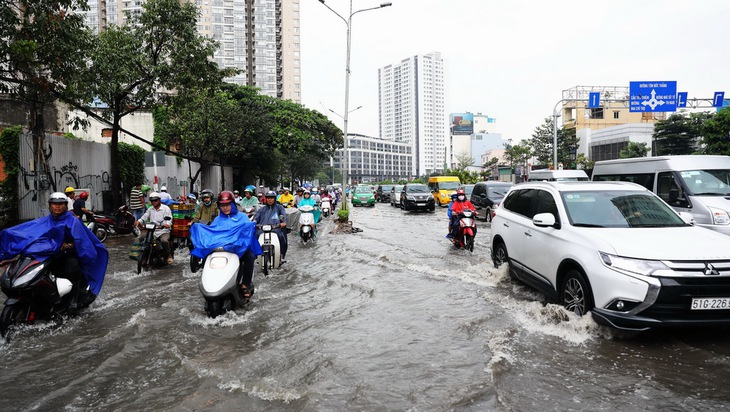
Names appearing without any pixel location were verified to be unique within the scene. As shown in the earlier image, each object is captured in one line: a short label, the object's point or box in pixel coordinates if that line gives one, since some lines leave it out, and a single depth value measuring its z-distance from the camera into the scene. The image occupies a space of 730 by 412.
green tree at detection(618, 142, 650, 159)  44.03
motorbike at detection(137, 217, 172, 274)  9.55
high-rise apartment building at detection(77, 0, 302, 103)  89.56
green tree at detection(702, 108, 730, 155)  29.44
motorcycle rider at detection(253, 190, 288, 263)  9.90
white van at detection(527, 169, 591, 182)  16.39
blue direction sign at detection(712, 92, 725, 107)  26.58
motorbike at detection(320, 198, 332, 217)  24.55
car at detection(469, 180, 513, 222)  19.58
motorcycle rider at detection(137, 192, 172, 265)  9.55
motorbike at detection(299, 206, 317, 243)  13.58
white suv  4.46
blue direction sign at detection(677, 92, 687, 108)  26.73
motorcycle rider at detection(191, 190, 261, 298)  6.24
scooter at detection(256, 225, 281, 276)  9.36
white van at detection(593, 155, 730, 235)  9.08
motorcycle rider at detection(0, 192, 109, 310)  5.33
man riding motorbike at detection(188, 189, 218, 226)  10.27
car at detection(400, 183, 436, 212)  28.38
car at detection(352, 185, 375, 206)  37.66
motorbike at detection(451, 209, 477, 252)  12.08
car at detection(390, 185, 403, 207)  35.99
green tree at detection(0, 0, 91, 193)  10.41
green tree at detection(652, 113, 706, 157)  40.38
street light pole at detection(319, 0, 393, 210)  23.70
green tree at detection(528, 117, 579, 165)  52.00
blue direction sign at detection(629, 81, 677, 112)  26.30
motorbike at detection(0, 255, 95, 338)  5.12
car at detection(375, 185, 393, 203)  44.53
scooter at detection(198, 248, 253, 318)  5.75
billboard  139.75
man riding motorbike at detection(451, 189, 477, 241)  12.41
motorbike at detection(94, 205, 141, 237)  15.71
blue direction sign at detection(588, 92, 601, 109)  28.81
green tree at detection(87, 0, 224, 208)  16.19
